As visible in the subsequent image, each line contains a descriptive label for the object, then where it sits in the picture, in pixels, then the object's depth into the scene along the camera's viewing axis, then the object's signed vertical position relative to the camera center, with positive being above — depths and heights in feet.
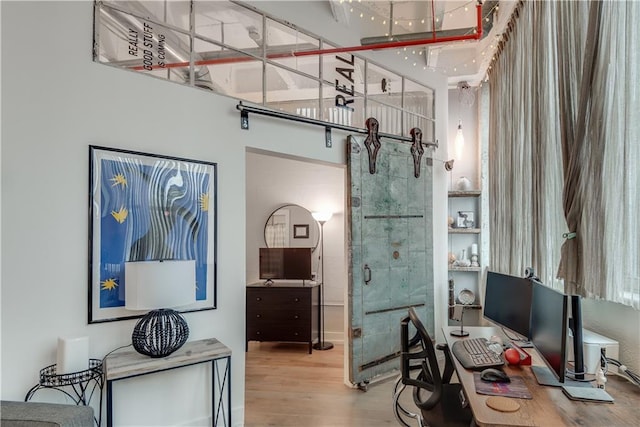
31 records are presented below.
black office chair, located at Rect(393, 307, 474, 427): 7.02 -3.29
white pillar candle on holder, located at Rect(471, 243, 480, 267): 17.83 -1.60
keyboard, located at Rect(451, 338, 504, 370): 7.07 -2.59
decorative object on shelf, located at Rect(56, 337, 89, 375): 7.61 -2.65
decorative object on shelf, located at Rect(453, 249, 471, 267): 17.91 -1.87
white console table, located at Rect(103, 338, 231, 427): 7.70 -3.01
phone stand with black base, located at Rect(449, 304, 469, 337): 9.56 -2.77
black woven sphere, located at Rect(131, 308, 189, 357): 8.25 -2.42
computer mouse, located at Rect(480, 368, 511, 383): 6.43 -2.58
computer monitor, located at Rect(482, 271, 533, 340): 7.87 -1.80
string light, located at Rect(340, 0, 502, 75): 13.89 +7.48
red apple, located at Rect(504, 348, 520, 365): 7.30 -2.55
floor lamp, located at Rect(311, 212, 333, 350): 17.74 -2.58
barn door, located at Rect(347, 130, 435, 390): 13.52 -1.09
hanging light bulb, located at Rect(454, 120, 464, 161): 17.93 +3.53
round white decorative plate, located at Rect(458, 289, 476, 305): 10.46 -2.05
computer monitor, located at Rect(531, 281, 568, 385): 5.78 -1.75
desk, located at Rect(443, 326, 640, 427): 5.12 -2.63
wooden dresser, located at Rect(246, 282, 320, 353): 17.12 -4.07
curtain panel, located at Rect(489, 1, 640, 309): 6.88 +1.67
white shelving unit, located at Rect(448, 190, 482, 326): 17.88 -0.96
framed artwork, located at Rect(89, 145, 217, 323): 8.62 +0.02
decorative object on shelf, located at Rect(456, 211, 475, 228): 18.12 +0.02
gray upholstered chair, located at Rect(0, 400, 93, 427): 6.25 -3.22
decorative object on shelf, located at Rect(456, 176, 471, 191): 17.98 +1.67
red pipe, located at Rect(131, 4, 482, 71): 11.44 +5.66
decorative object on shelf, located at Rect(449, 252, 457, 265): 18.16 -1.79
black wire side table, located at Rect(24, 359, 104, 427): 7.64 -3.24
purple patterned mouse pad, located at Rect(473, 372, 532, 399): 5.95 -2.63
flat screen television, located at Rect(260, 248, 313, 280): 17.62 -1.96
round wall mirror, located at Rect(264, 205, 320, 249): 19.16 -0.43
